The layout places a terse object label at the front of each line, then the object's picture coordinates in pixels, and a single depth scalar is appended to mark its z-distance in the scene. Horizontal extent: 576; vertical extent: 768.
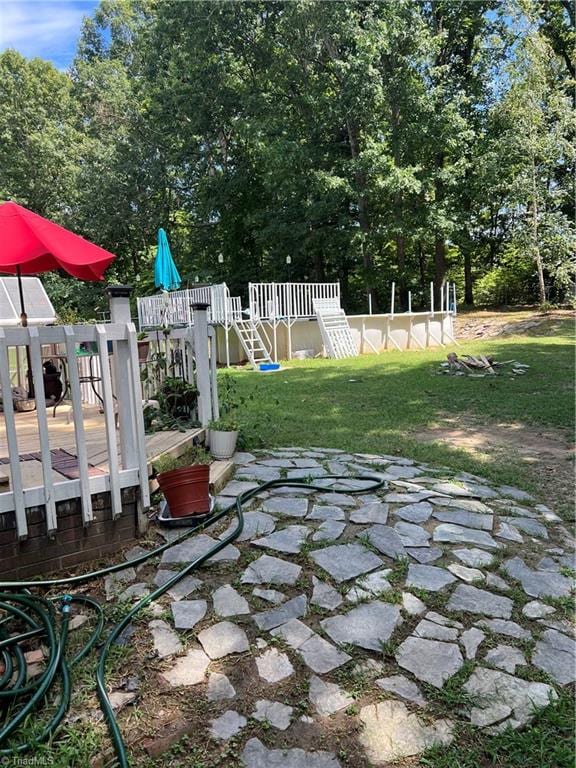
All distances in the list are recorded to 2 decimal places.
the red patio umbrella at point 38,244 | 3.50
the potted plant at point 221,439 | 3.52
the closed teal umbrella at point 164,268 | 10.59
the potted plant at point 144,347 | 4.29
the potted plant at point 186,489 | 2.60
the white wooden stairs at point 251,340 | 11.38
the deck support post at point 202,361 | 3.59
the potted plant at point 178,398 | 3.79
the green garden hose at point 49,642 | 1.53
